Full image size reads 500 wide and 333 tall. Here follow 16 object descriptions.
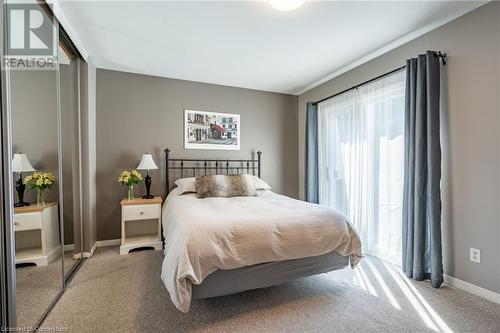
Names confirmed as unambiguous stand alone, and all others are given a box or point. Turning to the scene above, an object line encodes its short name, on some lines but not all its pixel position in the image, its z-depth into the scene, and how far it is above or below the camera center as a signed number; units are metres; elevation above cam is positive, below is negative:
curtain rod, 2.16 +1.04
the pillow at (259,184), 3.37 -0.31
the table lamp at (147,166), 3.09 +0.00
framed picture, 3.62 +0.59
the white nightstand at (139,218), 2.87 -0.69
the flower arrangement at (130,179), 2.98 -0.18
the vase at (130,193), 3.05 -0.37
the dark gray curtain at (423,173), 2.08 -0.10
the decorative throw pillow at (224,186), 2.95 -0.29
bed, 1.50 -0.63
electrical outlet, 1.92 -0.81
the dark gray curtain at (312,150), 3.81 +0.24
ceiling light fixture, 1.82 +1.33
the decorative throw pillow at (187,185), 3.03 -0.28
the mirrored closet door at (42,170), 1.41 -0.03
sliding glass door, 2.60 +0.04
